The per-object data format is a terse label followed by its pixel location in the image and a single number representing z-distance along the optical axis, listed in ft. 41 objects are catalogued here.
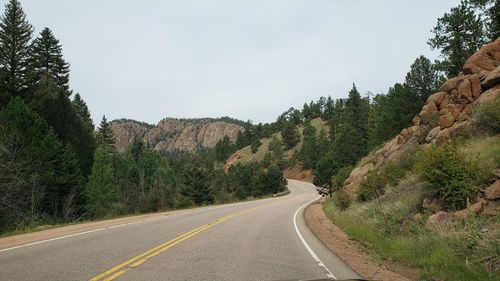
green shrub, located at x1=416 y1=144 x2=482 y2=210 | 37.96
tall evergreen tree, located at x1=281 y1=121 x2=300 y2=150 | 505.66
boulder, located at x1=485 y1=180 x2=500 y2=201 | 34.50
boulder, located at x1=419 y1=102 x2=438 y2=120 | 89.95
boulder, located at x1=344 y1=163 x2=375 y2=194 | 112.06
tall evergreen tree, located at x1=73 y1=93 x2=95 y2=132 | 269.97
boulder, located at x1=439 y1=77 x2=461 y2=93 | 85.54
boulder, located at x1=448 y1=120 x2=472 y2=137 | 59.28
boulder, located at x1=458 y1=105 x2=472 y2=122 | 65.26
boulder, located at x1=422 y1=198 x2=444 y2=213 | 40.78
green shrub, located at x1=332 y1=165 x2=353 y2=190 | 153.22
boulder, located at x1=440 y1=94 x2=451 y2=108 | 86.50
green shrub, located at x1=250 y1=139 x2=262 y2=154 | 549.54
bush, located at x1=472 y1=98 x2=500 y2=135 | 53.31
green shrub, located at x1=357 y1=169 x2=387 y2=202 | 73.95
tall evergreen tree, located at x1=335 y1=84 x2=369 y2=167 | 230.27
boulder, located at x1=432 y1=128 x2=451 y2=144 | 64.27
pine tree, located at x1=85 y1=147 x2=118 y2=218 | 171.12
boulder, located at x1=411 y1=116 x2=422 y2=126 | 98.62
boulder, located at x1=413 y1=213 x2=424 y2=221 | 41.11
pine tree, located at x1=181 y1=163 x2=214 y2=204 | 223.30
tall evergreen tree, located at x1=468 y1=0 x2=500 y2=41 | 106.22
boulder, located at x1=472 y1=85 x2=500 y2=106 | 60.98
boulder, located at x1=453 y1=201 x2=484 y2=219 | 34.37
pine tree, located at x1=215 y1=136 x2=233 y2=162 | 580.30
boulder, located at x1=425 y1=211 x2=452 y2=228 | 35.35
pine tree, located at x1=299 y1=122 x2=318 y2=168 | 384.27
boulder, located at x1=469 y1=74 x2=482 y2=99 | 72.38
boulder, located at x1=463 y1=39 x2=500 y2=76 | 77.51
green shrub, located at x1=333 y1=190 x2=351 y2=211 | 86.89
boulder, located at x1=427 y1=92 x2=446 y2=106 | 91.20
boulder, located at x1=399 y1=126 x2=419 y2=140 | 96.58
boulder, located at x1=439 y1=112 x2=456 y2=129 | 69.93
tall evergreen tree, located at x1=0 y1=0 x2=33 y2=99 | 157.99
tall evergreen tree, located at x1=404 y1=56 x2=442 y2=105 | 145.89
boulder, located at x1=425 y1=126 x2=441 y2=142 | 74.15
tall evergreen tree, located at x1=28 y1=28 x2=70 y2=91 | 184.14
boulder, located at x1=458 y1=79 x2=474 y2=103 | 73.21
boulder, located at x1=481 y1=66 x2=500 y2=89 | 66.74
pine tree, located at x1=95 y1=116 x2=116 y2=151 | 303.27
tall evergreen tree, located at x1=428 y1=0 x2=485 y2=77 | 129.80
